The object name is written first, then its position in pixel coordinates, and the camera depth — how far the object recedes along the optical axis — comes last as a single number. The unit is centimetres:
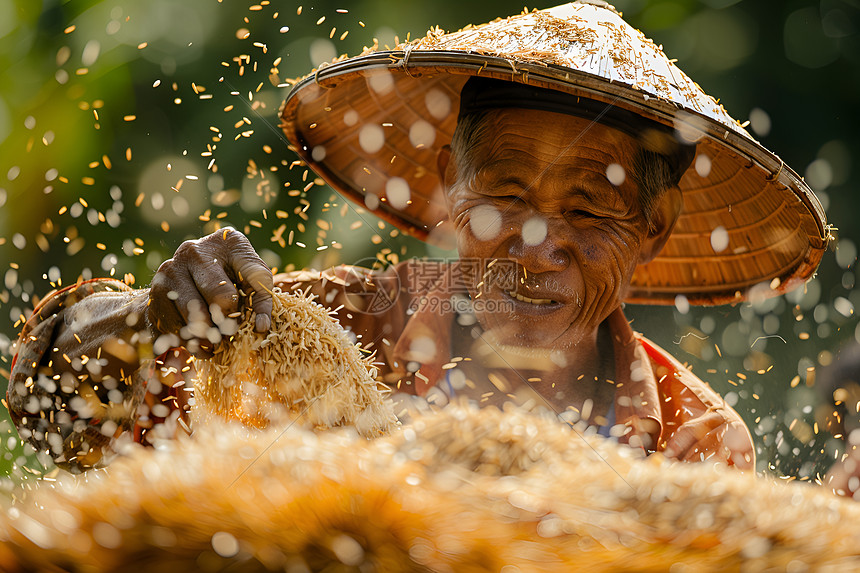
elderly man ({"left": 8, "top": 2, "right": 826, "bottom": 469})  265
